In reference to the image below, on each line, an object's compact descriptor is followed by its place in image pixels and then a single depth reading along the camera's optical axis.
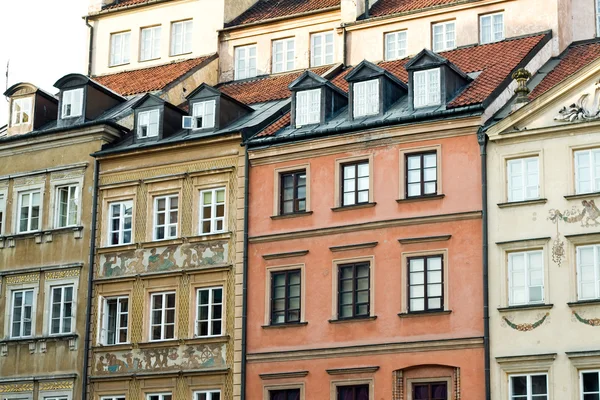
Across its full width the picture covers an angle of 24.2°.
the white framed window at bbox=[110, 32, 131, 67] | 54.62
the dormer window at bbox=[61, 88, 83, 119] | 48.16
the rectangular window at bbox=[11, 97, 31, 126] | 49.16
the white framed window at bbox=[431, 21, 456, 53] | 47.49
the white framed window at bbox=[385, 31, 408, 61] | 48.25
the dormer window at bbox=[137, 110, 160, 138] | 46.44
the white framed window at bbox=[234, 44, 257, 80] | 51.66
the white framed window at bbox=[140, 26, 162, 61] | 53.91
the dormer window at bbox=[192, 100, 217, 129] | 45.59
